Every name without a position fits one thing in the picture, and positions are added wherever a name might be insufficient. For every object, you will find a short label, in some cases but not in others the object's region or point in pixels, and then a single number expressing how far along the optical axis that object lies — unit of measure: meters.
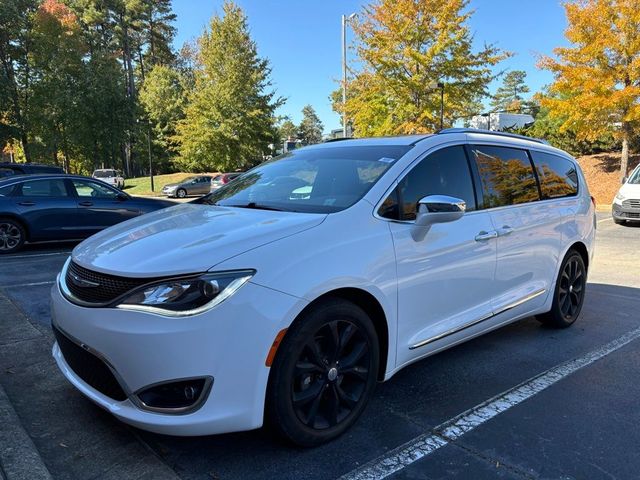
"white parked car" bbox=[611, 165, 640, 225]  12.81
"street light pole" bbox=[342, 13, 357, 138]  26.58
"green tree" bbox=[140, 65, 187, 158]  43.84
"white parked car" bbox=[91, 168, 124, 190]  37.64
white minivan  2.37
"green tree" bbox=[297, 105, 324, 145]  109.62
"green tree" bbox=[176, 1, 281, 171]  36.06
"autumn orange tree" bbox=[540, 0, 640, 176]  18.44
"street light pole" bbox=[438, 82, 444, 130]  20.72
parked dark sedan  9.21
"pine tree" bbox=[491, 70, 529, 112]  112.94
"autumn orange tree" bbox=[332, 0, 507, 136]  21.50
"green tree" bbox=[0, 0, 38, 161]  32.31
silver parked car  31.58
